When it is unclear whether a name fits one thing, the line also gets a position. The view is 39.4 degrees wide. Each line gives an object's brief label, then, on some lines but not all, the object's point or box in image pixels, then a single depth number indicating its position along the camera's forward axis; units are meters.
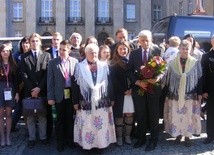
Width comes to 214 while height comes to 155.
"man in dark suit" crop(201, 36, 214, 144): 6.00
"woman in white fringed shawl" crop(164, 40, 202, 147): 5.71
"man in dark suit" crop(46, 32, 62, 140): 6.45
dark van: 8.96
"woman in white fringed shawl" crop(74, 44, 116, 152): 5.42
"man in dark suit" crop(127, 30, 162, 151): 5.72
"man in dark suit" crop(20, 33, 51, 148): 5.90
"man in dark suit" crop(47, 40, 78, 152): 5.70
